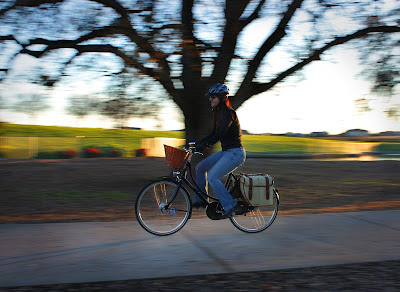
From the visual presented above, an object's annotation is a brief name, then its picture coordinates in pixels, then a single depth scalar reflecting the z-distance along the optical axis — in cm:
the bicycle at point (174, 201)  626
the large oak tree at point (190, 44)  905
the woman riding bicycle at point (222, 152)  625
